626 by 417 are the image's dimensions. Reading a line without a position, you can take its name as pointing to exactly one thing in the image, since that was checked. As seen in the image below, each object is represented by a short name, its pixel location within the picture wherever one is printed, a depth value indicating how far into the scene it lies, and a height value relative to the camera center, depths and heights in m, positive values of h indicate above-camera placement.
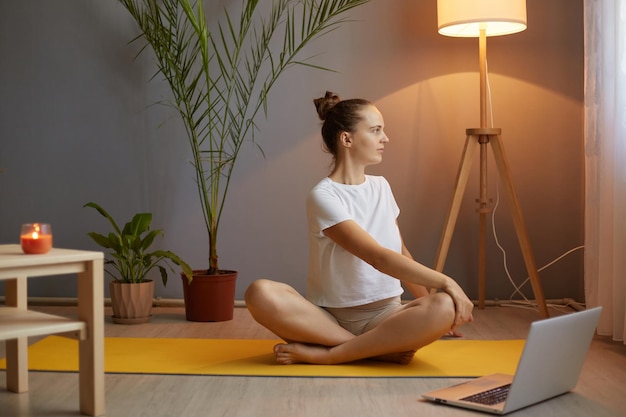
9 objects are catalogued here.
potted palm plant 3.87 +0.62
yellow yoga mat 2.81 -0.51
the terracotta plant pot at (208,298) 3.84 -0.39
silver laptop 2.28 -0.45
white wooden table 2.23 -0.29
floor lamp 3.61 +0.32
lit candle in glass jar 2.27 -0.07
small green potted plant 3.77 -0.25
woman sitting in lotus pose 2.71 -0.24
